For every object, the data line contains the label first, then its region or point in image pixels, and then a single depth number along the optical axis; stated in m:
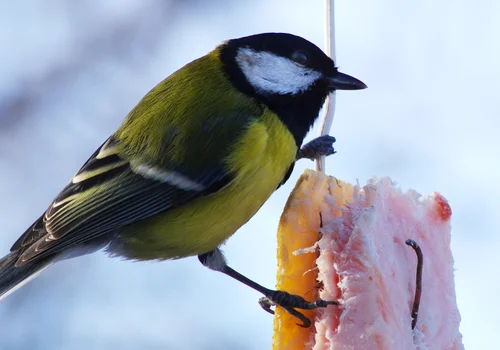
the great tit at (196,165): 1.66
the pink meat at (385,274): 1.63
